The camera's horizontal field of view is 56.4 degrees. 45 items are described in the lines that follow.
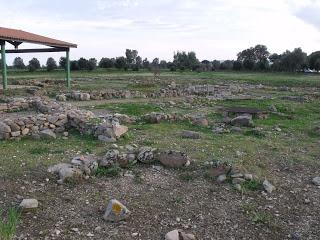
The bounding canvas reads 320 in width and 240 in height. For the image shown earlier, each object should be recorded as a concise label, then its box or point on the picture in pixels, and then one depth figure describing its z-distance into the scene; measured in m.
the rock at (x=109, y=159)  4.93
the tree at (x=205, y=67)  43.74
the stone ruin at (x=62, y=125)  6.33
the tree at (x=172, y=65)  43.56
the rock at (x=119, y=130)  6.36
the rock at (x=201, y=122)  8.11
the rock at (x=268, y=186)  4.47
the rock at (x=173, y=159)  5.06
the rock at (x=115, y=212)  3.71
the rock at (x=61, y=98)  11.94
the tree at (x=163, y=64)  53.35
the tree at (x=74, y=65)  39.33
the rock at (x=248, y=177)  4.68
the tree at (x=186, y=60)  47.88
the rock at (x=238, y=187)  4.44
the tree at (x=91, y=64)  38.64
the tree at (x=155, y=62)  53.23
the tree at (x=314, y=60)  38.41
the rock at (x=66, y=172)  4.47
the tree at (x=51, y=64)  37.85
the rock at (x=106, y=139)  6.21
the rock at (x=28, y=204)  3.79
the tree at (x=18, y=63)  46.17
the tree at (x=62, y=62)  39.12
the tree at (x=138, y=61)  49.62
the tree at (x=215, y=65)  48.88
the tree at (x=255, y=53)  53.89
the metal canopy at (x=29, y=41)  12.55
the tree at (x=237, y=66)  44.96
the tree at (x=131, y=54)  53.03
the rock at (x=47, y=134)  6.33
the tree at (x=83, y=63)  38.90
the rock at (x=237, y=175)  4.69
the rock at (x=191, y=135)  6.76
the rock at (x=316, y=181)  4.82
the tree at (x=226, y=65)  48.51
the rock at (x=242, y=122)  8.28
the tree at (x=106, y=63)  45.23
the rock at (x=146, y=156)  5.14
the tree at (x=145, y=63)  51.09
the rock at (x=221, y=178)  4.64
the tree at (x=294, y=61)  39.85
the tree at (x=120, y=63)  43.14
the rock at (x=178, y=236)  3.40
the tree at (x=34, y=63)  40.81
